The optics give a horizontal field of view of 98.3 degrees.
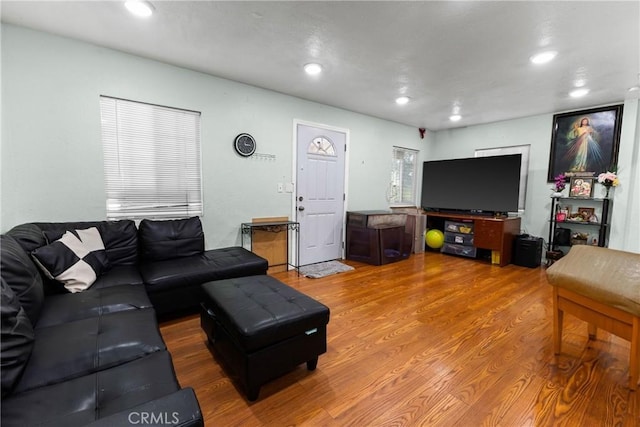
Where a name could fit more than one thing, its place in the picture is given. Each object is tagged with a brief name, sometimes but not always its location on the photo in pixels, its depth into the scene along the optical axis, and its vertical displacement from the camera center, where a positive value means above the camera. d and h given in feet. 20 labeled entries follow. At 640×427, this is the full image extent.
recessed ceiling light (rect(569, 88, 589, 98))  11.16 +4.13
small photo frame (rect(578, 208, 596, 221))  13.46 -0.99
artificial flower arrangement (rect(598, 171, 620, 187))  12.17 +0.61
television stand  14.17 -2.27
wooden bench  5.25 -1.98
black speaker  13.98 -3.06
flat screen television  14.52 +0.36
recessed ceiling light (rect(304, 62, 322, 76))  9.36 +4.18
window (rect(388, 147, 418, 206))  17.80 +0.86
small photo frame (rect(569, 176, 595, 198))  13.17 +0.26
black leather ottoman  5.01 -2.73
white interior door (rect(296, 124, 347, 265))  13.39 -0.14
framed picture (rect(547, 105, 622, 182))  12.73 +2.45
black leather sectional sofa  3.05 -2.39
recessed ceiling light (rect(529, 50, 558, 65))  8.22 +4.13
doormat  12.38 -3.79
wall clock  11.23 +1.80
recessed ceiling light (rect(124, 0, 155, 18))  6.33 +4.20
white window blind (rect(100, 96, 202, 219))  9.03 +0.95
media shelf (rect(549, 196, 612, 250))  12.88 -1.43
